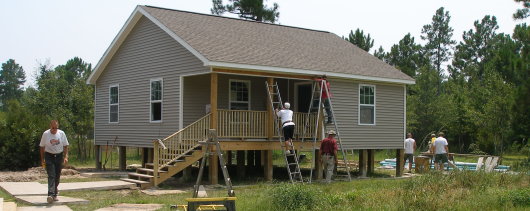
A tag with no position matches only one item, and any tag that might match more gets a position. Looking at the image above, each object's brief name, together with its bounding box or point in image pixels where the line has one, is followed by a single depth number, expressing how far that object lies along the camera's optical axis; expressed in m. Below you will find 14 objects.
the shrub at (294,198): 11.35
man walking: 13.47
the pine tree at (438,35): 61.28
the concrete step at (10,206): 12.02
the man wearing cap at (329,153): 19.05
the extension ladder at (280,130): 18.69
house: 18.77
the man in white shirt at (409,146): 25.33
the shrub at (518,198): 11.48
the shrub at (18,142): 23.50
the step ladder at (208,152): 11.91
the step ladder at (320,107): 20.02
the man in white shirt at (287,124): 18.62
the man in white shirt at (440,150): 22.64
